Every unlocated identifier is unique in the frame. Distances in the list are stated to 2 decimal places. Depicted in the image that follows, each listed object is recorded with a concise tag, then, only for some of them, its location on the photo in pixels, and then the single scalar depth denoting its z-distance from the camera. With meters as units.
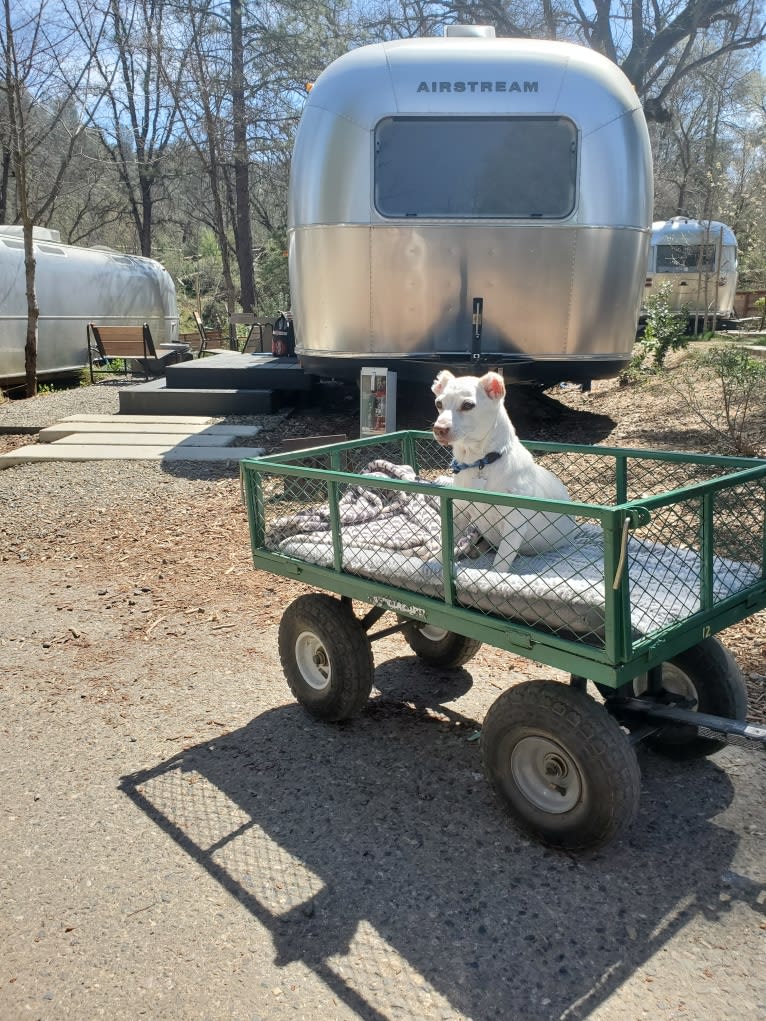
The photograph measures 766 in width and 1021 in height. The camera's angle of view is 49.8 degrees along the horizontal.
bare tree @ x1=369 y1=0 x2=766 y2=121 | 19.94
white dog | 3.22
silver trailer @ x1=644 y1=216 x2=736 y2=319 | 22.31
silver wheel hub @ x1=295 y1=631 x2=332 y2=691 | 3.62
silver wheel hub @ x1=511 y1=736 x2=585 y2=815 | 2.65
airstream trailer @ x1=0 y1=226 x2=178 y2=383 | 14.64
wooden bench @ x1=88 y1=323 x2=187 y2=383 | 16.22
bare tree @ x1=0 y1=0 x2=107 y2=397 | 12.84
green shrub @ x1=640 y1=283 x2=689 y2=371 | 12.99
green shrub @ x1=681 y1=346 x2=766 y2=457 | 7.44
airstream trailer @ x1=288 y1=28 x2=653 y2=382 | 7.73
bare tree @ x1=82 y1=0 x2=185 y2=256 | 21.22
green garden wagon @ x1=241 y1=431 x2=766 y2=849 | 2.52
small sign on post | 7.75
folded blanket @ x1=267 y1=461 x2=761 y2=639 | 2.61
